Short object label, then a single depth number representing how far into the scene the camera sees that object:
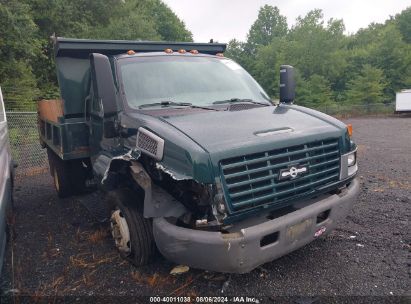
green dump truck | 2.93
